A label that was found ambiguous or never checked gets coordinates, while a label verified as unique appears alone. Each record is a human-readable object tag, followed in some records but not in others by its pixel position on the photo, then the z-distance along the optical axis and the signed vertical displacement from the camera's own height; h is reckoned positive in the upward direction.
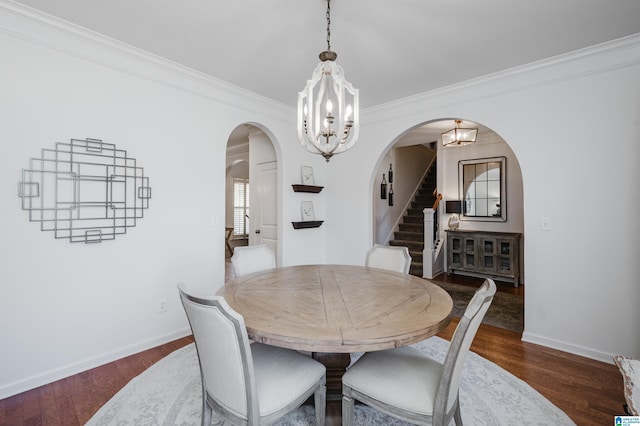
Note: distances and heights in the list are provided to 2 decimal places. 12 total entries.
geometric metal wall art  2.07 +0.19
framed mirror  5.22 +0.54
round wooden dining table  1.23 -0.49
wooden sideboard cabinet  4.71 -0.63
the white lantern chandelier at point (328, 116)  1.89 +0.68
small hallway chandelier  4.23 +1.21
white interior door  4.18 +0.15
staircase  5.70 -0.16
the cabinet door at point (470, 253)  5.05 -0.64
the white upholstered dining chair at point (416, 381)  1.22 -0.77
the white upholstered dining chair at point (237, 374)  1.18 -0.75
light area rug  1.71 -1.19
